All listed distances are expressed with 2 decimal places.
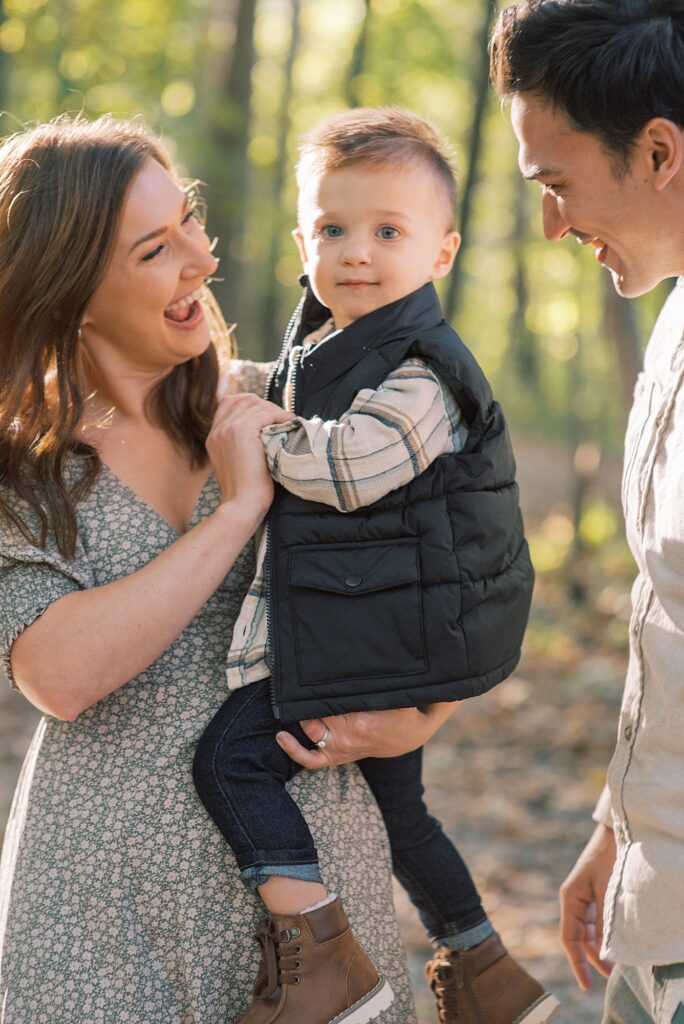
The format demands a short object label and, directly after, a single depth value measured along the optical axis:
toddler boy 1.98
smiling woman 2.02
